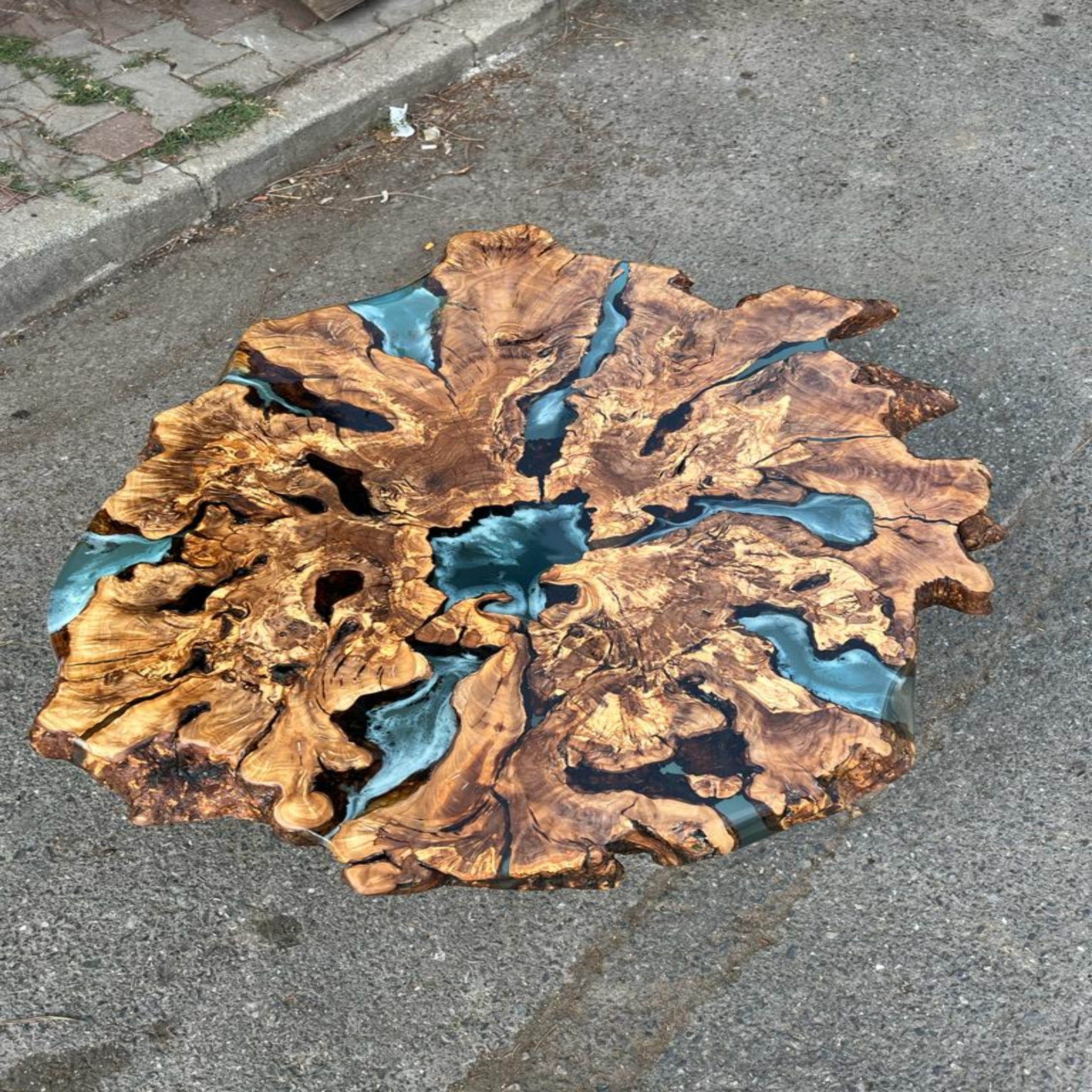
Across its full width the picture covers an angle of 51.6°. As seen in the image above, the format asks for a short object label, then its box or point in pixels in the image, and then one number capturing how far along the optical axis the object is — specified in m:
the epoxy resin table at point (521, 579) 1.67
